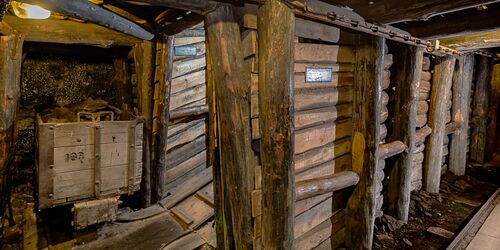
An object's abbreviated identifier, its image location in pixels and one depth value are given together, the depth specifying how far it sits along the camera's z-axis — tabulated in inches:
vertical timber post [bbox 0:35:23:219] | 117.6
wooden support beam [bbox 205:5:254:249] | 98.2
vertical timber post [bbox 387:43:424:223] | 185.3
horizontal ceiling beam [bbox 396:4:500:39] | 140.9
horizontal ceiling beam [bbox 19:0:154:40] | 105.0
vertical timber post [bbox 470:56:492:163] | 306.2
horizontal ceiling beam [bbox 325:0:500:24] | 114.1
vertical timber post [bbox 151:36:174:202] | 179.6
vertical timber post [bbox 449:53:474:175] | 271.1
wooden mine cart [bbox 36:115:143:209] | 134.3
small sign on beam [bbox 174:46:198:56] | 200.1
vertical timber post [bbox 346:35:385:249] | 143.3
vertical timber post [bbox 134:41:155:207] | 179.3
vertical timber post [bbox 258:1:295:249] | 98.0
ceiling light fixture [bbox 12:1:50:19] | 122.9
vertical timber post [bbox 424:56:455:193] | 233.3
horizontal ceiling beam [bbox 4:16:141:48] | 140.3
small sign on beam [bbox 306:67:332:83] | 127.7
